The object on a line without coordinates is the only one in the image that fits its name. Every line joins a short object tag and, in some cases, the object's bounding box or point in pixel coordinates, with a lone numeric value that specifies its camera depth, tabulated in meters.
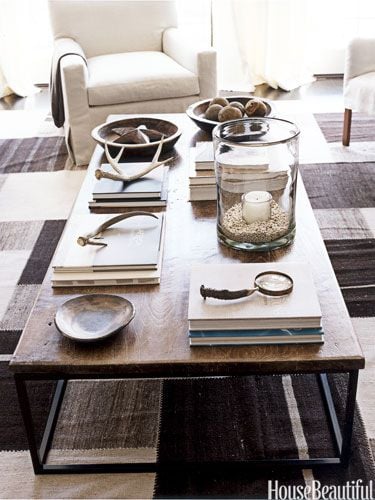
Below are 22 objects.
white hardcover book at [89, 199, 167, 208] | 1.81
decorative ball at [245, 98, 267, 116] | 2.11
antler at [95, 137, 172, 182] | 1.87
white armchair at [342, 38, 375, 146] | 2.88
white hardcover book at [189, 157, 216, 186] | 1.81
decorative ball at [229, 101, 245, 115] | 2.15
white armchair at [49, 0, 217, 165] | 2.95
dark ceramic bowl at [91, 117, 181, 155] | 2.05
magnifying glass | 1.30
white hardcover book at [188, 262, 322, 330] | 1.24
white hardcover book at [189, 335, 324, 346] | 1.25
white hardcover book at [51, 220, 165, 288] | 1.47
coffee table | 1.22
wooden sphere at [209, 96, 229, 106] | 2.19
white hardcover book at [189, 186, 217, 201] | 1.82
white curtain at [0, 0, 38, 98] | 3.96
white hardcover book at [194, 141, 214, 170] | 1.83
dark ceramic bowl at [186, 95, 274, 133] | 2.14
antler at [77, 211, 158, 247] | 1.57
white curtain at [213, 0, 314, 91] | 3.96
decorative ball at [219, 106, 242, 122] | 2.06
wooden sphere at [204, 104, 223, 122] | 2.15
